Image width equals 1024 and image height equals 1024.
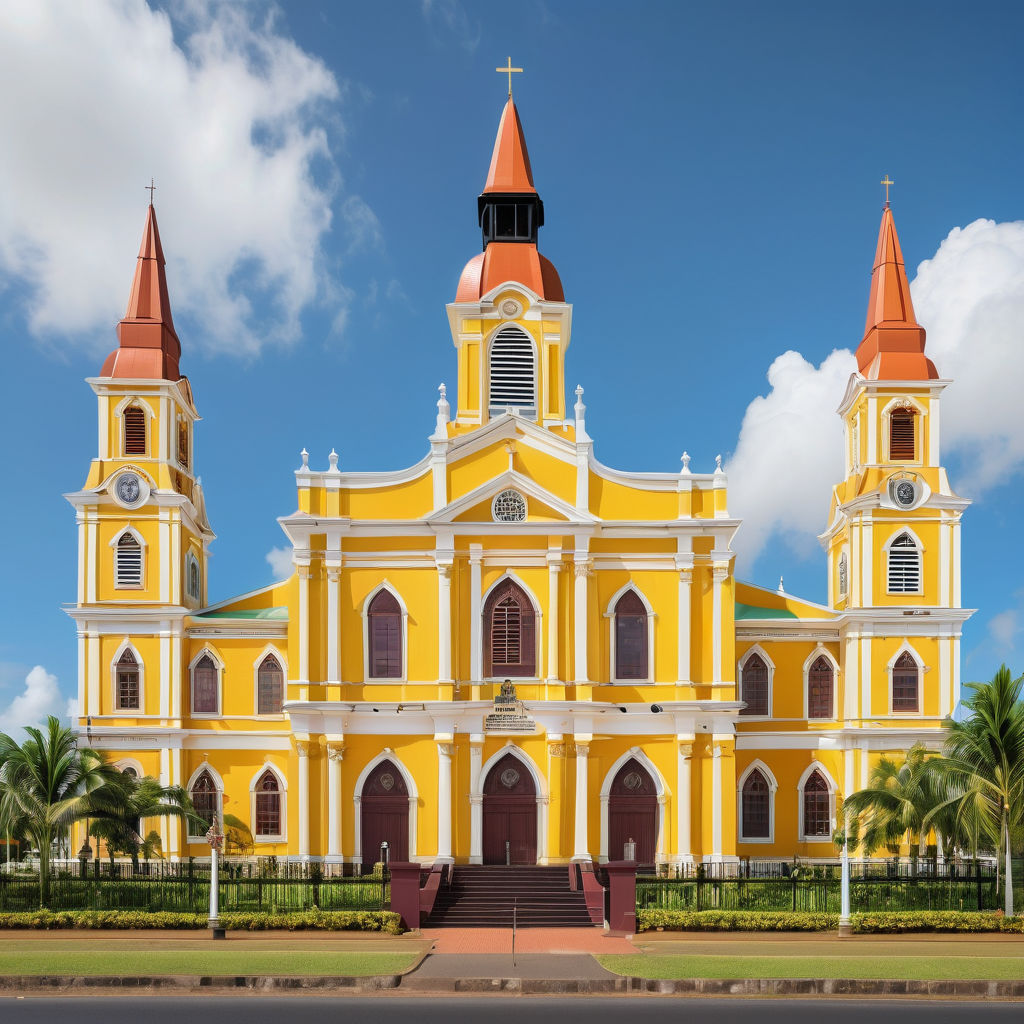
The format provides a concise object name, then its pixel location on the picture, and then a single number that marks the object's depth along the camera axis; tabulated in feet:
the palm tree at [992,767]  100.12
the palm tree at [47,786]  106.93
